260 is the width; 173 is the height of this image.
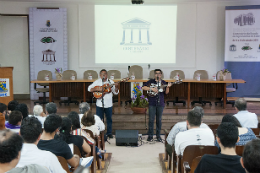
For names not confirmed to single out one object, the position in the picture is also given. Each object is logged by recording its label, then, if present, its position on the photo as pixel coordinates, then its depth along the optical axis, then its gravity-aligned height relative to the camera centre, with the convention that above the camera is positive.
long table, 7.82 -0.41
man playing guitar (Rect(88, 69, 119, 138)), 5.73 -0.52
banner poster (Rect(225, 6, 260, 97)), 9.29 +0.85
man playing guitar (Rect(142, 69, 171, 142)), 5.56 -0.55
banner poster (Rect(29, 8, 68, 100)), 9.66 +1.22
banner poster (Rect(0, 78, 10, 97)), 6.46 -0.31
